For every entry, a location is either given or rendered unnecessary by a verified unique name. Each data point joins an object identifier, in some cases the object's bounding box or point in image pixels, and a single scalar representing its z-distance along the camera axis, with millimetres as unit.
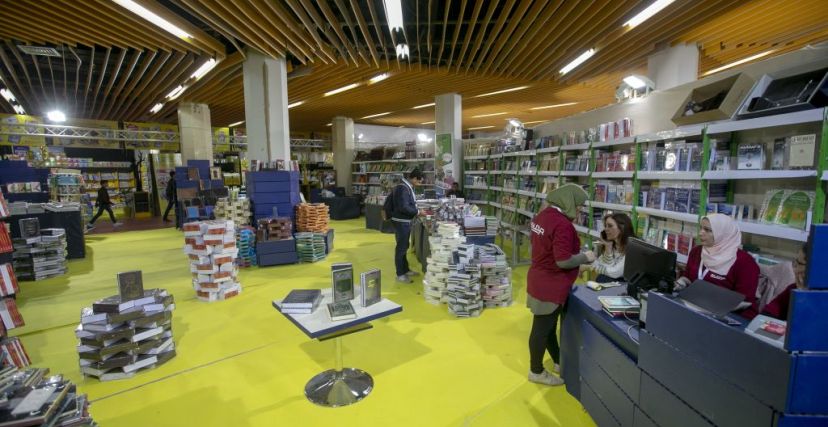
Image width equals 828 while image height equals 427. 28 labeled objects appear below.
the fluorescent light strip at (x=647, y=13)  5633
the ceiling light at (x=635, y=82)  5215
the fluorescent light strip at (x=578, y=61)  7868
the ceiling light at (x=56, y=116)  14980
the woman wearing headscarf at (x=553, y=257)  2848
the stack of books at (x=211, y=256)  5375
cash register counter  1407
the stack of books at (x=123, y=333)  3467
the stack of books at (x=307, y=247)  7566
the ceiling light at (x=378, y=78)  9372
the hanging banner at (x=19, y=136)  14023
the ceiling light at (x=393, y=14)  5560
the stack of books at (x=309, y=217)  7898
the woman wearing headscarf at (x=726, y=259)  2631
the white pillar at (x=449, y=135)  11617
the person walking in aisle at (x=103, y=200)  12359
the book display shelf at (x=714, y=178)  2855
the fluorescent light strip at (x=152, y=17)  5402
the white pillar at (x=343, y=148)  16062
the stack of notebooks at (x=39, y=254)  6586
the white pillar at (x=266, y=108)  8438
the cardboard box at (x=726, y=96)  3386
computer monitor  2471
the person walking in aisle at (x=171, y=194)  12859
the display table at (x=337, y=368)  2783
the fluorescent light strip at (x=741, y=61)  8308
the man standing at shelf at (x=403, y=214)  5945
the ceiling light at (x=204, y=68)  8484
